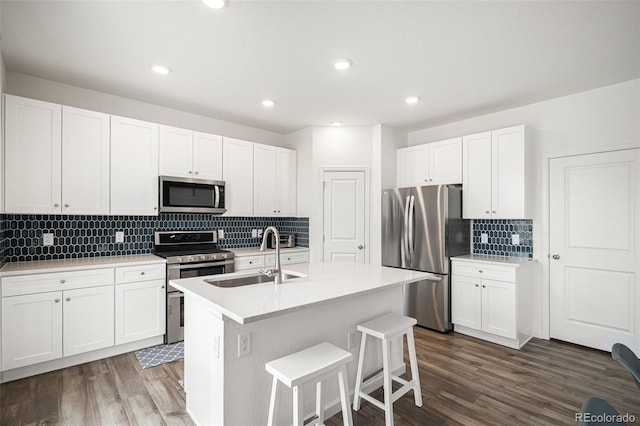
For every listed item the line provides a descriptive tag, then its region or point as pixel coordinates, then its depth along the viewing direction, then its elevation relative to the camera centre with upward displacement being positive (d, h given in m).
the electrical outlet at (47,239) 3.16 -0.25
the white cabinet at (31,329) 2.57 -0.95
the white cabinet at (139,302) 3.12 -0.89
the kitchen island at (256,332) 1.76 -0.75
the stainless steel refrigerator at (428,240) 3.89 -0.34
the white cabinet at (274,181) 4.53 +0.47
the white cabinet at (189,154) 3.67 +0.71
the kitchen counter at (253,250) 4.10 -0.50
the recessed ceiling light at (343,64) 2.69 +1.27
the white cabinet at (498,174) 3.59 +0.45
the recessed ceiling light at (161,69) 2.79 +1.27
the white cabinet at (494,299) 3.42 -0.96
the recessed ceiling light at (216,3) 1.95 +1.28
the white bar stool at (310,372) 1.64 -0.83
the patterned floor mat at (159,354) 3.00 -1.38
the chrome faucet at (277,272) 2.25 -0.41
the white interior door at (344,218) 4.68 -0.07
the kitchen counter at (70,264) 2.67 -0.46
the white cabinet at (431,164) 4.15 +0.68
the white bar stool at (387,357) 2.06 -0.99
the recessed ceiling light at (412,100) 3.54 +1.27
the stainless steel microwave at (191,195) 3.61 +0.21
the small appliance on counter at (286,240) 4.77 -0.40
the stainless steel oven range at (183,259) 3.42 -0.51
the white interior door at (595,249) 3.15 -0.37
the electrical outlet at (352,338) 2.37 -0.93
